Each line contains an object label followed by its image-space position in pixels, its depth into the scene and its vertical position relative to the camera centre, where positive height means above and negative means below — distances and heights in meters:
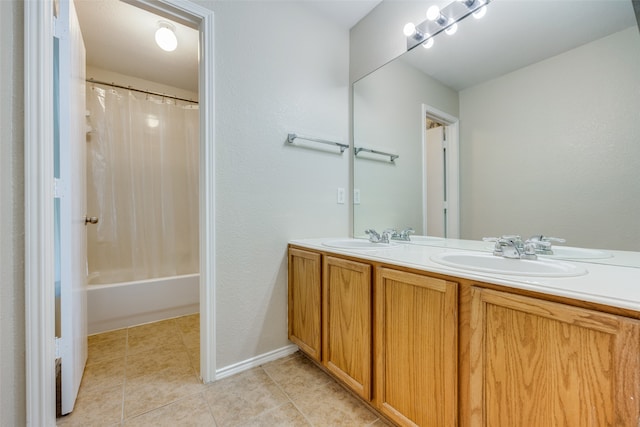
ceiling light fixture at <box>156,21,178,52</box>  1.72 +1.20
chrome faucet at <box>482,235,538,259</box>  1.01 -0.15
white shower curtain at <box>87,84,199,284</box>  2.28 +0.28
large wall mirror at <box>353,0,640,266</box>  0.94 +0.40
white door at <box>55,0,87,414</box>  1.15 +0.08
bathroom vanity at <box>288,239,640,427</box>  0.57 -0.39
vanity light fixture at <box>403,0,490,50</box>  1.33 +1.08
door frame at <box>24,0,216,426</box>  0.95 +0.00
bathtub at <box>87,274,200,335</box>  2.03 -0.76
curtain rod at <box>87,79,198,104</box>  2.23 +1.17
